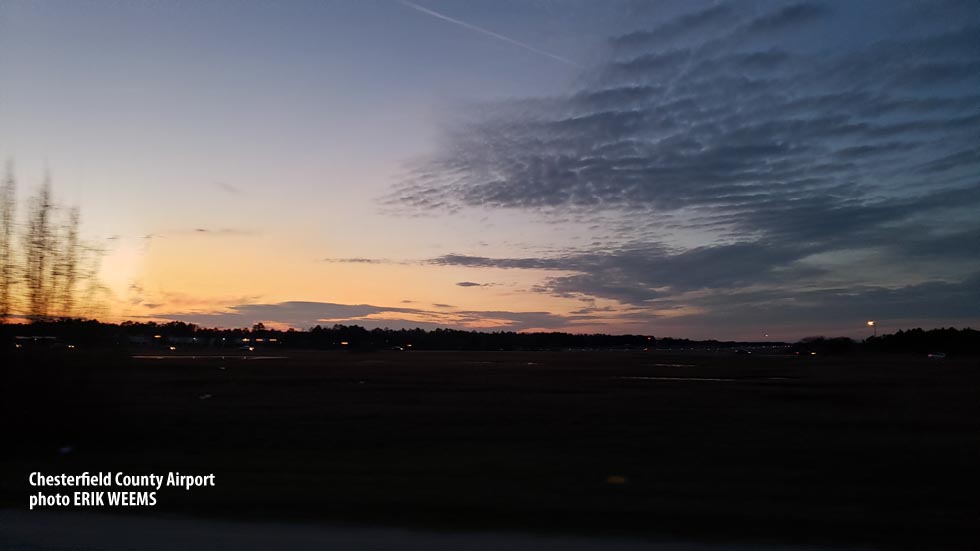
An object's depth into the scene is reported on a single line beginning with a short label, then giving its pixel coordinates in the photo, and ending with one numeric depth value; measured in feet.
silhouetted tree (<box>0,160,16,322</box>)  45.79
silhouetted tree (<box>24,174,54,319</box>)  46.65
